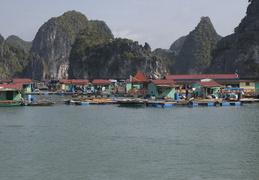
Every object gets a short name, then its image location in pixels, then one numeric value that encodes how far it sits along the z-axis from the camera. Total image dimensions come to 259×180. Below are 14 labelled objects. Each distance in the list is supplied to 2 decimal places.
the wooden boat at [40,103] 59.47
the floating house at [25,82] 101.69
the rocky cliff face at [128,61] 185.12
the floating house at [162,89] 63.51
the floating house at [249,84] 79.00
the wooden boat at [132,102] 58.31
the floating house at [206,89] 65.00
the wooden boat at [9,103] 57.30
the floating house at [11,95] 57.50
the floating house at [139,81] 74.44
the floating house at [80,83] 118.44
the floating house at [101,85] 102.25
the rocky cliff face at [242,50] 123.38
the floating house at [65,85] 119.99
